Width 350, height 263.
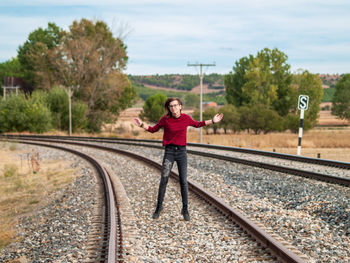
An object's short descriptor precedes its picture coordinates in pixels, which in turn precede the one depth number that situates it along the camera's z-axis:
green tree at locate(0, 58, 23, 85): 94.96
